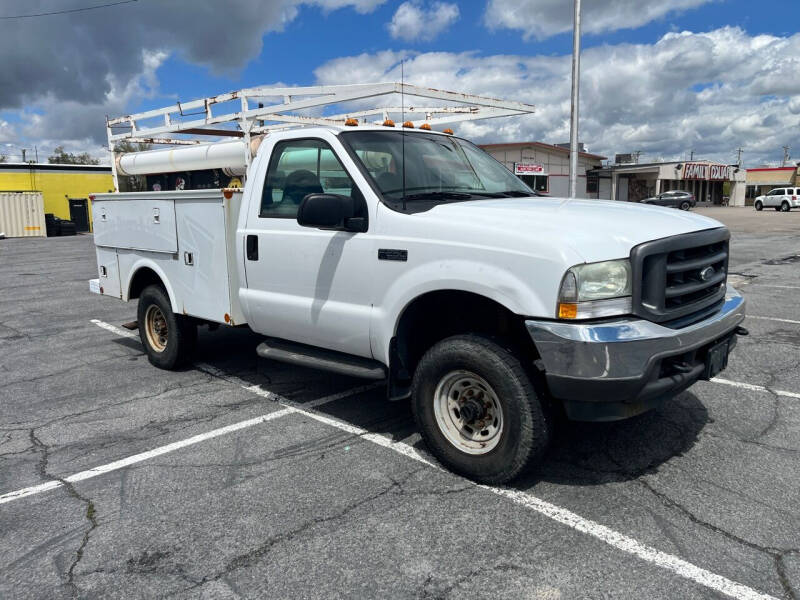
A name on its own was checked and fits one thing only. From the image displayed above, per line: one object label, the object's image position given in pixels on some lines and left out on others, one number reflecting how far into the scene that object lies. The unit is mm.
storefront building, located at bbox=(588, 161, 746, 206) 56906
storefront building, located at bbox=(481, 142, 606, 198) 46500
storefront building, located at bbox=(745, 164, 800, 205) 78188
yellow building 37281
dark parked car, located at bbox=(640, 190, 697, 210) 48000
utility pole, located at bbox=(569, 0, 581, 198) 13414
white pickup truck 3223
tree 70575
